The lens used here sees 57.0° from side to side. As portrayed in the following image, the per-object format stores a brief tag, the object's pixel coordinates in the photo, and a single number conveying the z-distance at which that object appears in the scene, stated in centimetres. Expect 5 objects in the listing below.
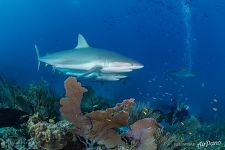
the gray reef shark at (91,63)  531
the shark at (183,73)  1232
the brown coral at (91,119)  294
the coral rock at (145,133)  307
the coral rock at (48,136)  286
